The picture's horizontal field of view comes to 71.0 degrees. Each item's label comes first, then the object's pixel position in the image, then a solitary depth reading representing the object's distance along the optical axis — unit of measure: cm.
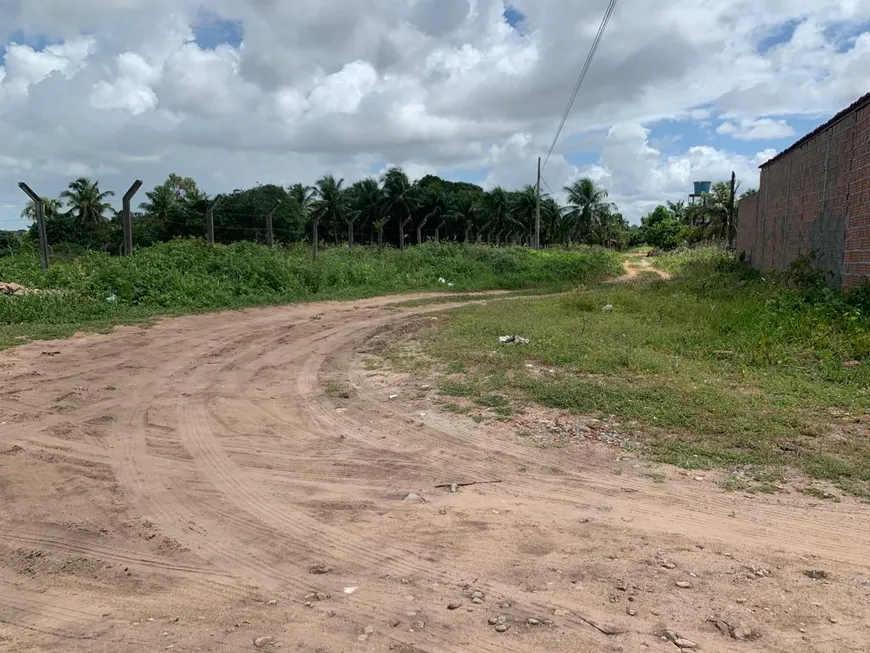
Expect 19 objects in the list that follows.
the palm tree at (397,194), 4888
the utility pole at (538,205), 3859
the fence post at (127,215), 1331
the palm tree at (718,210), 4375
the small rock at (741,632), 246
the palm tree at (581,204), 6025
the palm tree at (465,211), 5625
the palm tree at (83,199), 5047
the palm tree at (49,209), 4482
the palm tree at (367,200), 4909
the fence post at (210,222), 1553
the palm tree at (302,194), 5118
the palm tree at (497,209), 5878
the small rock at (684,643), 242
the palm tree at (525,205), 5881
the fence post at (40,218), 1312
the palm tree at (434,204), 5181
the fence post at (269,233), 1760
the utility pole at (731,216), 3403
